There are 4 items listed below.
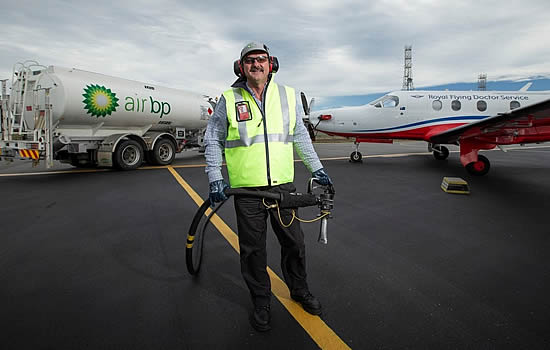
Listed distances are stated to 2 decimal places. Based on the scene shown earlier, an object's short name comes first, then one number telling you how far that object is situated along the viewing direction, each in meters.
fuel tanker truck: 7.62
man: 2.29
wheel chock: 6.30
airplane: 10.28
